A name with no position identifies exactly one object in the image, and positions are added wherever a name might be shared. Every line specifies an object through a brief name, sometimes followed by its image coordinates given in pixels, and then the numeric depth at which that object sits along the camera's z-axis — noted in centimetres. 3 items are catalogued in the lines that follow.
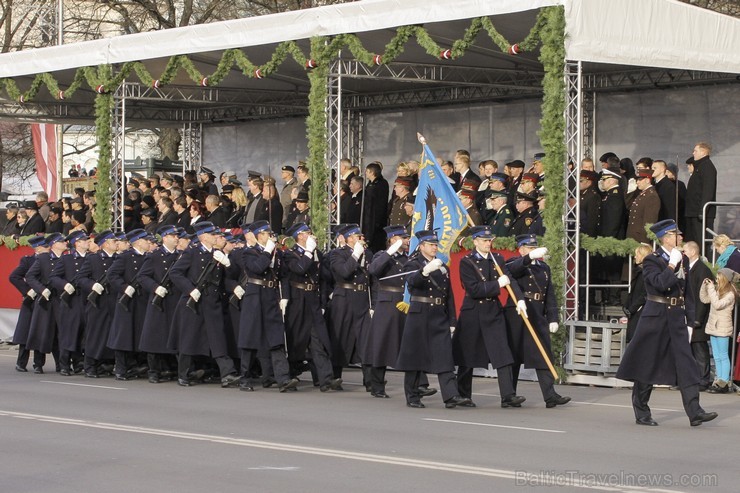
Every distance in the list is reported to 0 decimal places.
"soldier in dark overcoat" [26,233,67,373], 1823
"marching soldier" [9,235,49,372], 1852
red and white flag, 3005
